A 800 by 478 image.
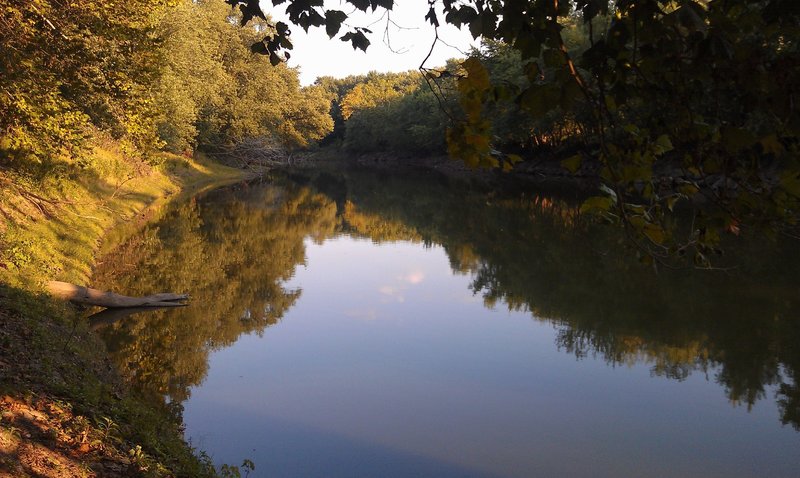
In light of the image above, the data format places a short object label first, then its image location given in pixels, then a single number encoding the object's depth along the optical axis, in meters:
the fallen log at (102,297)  11.91
